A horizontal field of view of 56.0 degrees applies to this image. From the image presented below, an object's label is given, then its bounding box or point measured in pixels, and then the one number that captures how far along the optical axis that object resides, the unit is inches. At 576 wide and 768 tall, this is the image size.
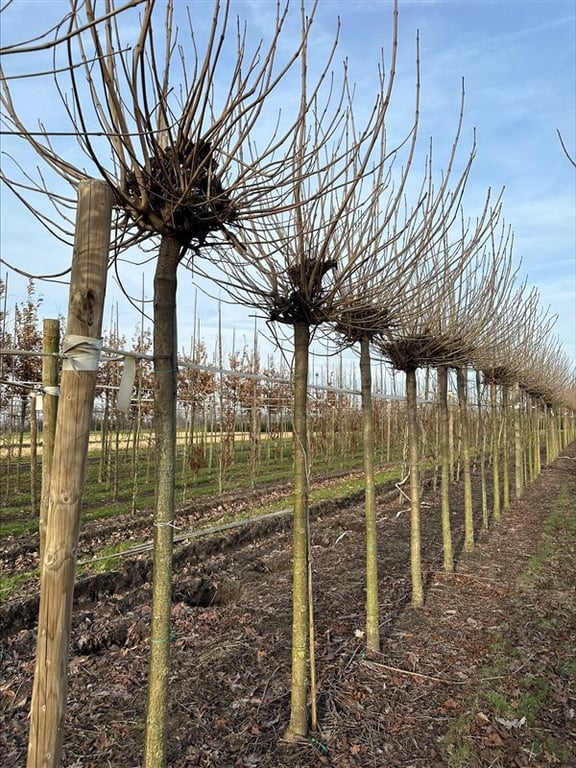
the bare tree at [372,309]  126.6
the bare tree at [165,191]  76.9
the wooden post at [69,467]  65.9
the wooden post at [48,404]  136.5
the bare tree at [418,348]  201.6
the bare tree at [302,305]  122.3
